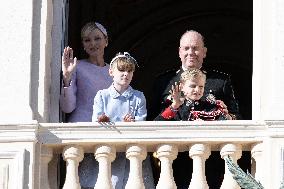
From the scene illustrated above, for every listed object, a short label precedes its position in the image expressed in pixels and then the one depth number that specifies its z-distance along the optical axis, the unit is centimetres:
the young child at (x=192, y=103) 1673
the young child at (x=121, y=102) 1688
